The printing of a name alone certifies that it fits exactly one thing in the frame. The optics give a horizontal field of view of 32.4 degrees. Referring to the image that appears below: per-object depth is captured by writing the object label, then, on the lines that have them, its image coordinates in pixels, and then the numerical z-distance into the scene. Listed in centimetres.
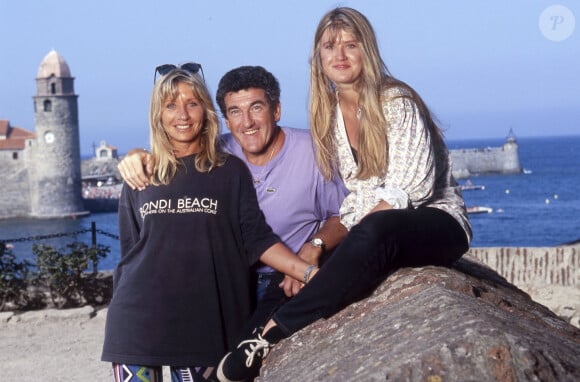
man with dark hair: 324
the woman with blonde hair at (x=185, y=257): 302
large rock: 189
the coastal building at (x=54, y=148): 6900
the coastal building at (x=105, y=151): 10887
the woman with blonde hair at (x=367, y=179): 273
